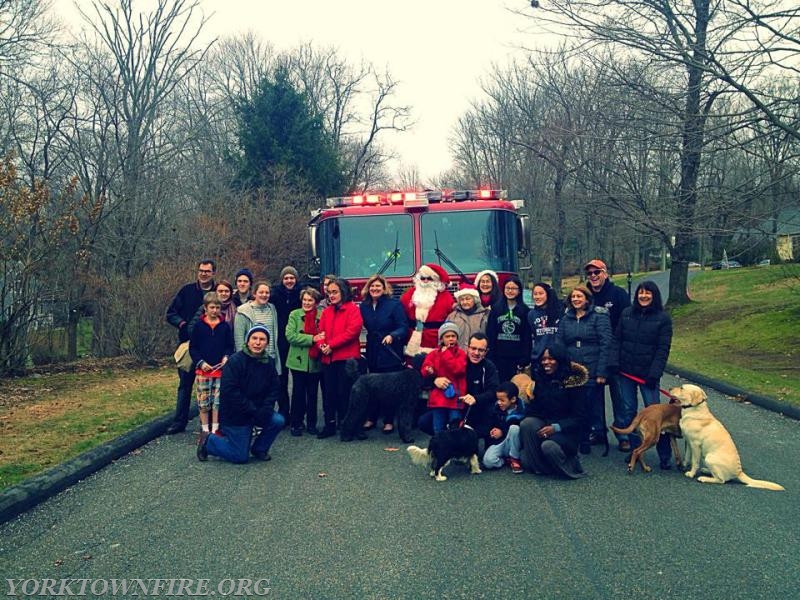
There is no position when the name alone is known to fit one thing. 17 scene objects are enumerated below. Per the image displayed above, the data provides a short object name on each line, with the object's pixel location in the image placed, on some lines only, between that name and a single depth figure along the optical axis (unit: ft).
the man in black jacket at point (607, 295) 27.20
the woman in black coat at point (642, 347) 25.43
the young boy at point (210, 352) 27.37
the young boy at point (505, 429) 24.22
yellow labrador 22.15
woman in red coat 29.14
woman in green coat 29.50
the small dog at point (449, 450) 23.09
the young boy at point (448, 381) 26.07
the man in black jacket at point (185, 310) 30.53
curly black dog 28.09
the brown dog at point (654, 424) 23.45
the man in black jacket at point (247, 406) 25.14
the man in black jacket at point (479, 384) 25.86
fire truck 35.37
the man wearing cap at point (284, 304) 31.60
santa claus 30.09
